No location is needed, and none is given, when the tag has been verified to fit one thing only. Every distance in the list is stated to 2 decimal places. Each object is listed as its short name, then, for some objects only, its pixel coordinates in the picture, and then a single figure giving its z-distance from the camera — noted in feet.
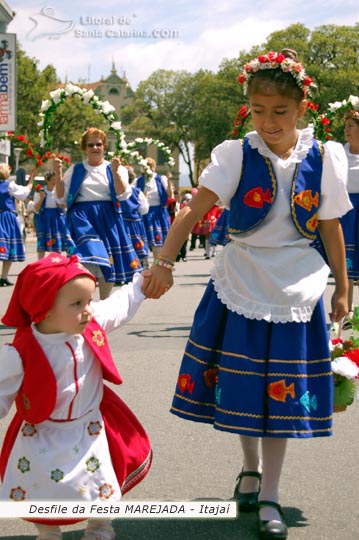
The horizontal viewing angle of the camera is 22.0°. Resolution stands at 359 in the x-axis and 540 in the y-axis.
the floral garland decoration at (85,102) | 28.25
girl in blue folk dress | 11.43
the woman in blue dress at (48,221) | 52.42
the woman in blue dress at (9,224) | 45.34
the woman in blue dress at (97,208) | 27.07
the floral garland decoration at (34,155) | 33.85
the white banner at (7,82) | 91.40
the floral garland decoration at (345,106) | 28.43
